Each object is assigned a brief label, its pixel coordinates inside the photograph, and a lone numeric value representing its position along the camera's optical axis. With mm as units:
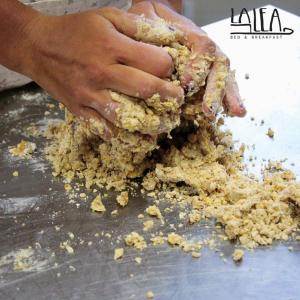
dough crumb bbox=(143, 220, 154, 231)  905
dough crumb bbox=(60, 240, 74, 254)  853
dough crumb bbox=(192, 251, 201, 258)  842
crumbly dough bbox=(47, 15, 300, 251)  891
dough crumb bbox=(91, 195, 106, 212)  947
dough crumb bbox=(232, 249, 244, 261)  833
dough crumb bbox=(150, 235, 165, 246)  870
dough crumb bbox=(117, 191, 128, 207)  958
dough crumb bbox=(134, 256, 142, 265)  829
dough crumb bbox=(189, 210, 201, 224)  914
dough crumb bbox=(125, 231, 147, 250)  862
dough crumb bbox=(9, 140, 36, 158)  1110
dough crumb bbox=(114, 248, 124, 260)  840
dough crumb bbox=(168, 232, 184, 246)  866
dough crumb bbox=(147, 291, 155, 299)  763
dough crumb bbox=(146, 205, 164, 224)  929
